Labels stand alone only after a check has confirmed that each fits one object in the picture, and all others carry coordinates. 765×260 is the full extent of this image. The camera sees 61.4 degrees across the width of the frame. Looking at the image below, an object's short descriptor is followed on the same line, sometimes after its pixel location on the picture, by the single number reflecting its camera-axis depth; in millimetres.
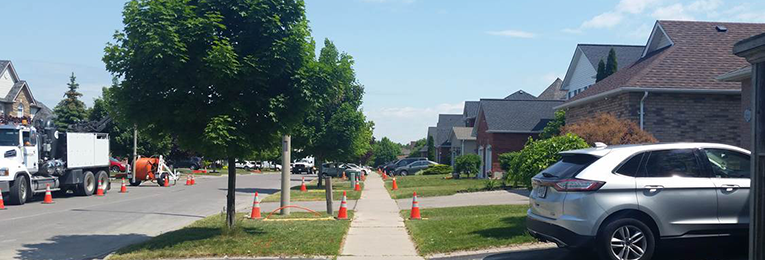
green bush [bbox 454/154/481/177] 38562
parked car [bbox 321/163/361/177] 50766
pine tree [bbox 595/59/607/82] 29812
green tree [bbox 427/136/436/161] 79781
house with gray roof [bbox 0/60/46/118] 47338
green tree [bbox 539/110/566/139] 30653
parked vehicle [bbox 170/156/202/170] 63562
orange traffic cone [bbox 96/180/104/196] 25609
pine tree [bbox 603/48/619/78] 29625
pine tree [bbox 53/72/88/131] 46716
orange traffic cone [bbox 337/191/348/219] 15329
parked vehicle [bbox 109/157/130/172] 40578
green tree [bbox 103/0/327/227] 10422
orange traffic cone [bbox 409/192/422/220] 15492
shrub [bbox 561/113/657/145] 14688
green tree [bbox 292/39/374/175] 27578
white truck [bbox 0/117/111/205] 20053
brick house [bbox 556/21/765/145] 17875
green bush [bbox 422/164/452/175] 49719
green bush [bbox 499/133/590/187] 11898
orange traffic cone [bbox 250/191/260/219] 15336
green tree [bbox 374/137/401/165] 108875
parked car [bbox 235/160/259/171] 73425
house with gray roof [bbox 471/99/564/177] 37906
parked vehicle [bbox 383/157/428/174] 57328
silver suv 7707
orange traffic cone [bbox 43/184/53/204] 21078
